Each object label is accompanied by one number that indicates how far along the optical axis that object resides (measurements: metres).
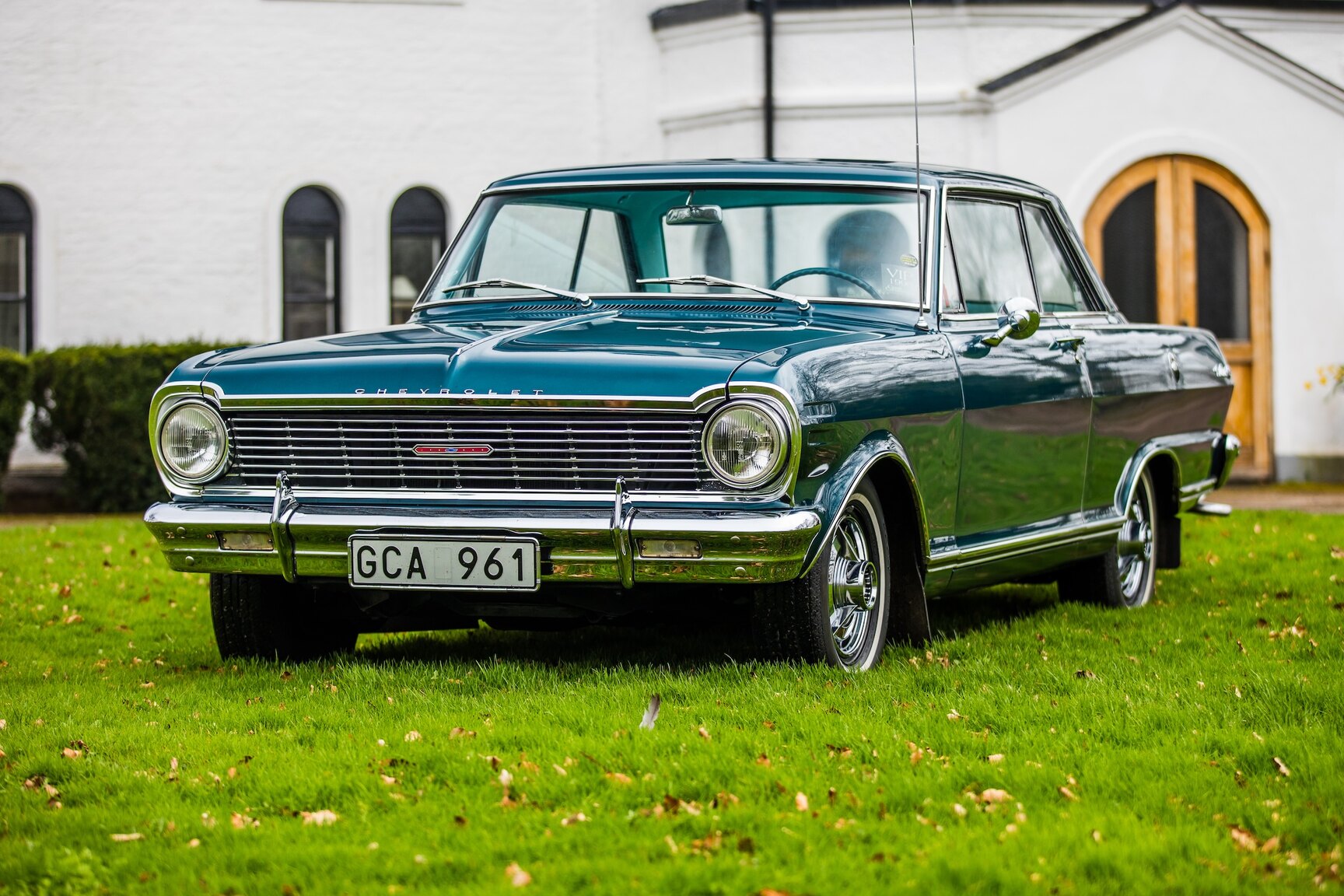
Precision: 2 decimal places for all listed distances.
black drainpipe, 16.20
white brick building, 16.27
